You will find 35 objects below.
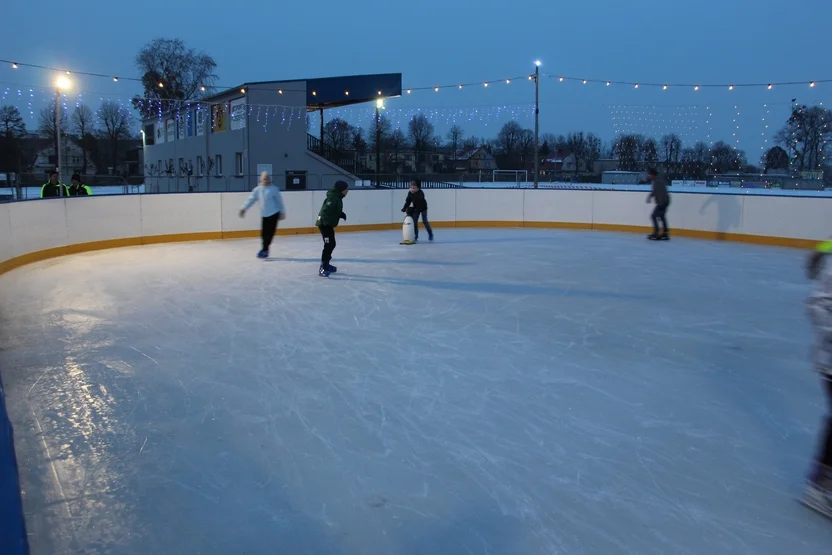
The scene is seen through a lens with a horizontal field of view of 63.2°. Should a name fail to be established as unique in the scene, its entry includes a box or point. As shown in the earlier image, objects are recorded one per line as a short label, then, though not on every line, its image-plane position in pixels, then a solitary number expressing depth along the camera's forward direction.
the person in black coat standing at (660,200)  12.83
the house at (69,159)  35.52
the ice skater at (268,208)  9.91
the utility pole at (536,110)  17.09
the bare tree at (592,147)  51.22
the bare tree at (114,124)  39.32
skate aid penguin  11.91
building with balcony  23.58
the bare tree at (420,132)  46.09
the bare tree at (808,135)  19.61
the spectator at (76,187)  11.55
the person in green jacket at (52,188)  11.14
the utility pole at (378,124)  21.68
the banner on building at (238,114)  24.64
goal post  27.29
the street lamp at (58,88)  13.54
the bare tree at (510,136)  57.00
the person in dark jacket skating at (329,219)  8.51
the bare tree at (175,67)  42.44
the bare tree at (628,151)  32.50
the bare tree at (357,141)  35.64
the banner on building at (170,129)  34.12
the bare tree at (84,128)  38.75
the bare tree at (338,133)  34.28
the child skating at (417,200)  11.90
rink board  9.99
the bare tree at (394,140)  44.84
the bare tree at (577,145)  53.99
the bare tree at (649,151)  30.58
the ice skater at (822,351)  2.64
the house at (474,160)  49.23
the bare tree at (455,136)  48.70
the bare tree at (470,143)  52.09
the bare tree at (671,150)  28.05
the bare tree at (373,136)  37.96
